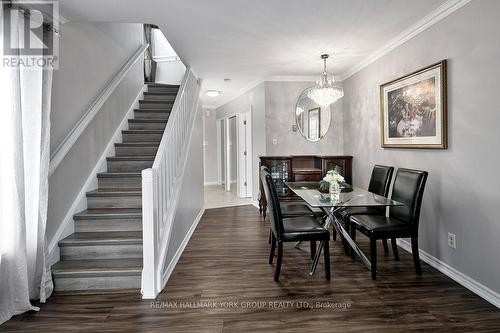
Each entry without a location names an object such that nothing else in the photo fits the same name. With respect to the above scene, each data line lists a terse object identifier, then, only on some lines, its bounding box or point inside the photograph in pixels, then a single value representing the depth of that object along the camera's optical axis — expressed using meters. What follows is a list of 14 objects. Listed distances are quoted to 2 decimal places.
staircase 2.60
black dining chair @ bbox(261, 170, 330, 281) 2.75
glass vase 3.11
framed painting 2.88
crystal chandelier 4.17
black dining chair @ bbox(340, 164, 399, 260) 3.39
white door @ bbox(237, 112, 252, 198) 6.68
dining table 2.73
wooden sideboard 5.04
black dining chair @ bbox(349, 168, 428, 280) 2.76
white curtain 2.13
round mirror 5.50
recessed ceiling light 6.57
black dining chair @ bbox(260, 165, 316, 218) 3.43
